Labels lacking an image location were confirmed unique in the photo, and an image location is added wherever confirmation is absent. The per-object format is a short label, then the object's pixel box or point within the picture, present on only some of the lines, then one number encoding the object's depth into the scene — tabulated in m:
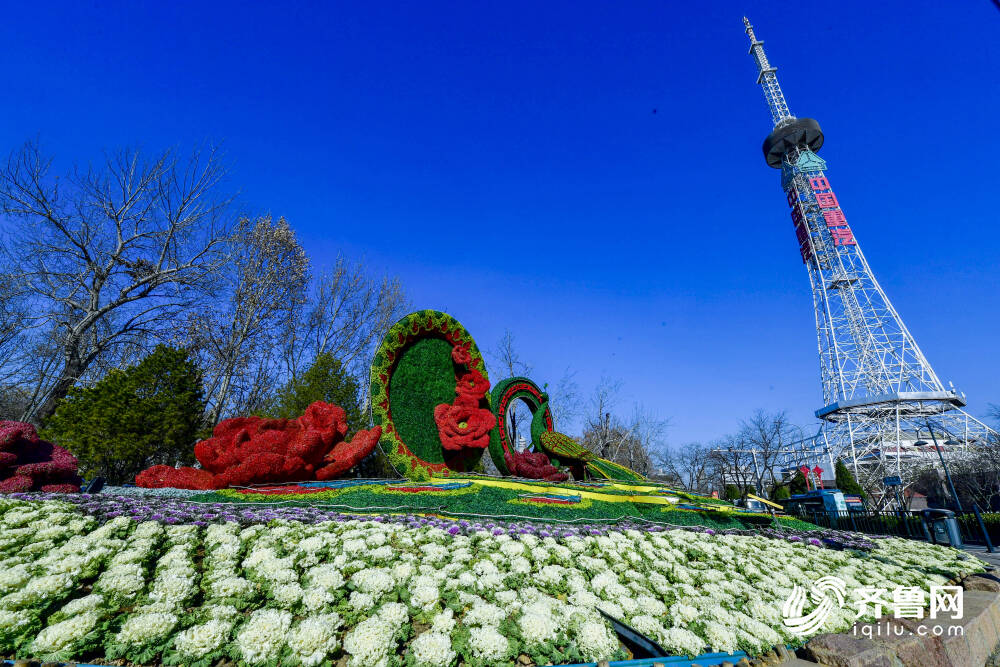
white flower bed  2.68
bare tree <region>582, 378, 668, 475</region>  29.66
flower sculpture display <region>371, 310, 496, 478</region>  10.20
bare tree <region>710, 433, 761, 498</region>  33.53
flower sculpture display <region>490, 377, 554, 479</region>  12.30
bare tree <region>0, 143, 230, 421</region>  13.78
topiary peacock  13.45
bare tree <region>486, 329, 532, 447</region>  25.62
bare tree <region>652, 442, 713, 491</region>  42.22
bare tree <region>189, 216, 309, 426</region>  17.38
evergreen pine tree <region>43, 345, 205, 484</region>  11.03
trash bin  9.59
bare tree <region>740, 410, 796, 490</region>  32.59
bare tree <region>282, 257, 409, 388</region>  21.38
